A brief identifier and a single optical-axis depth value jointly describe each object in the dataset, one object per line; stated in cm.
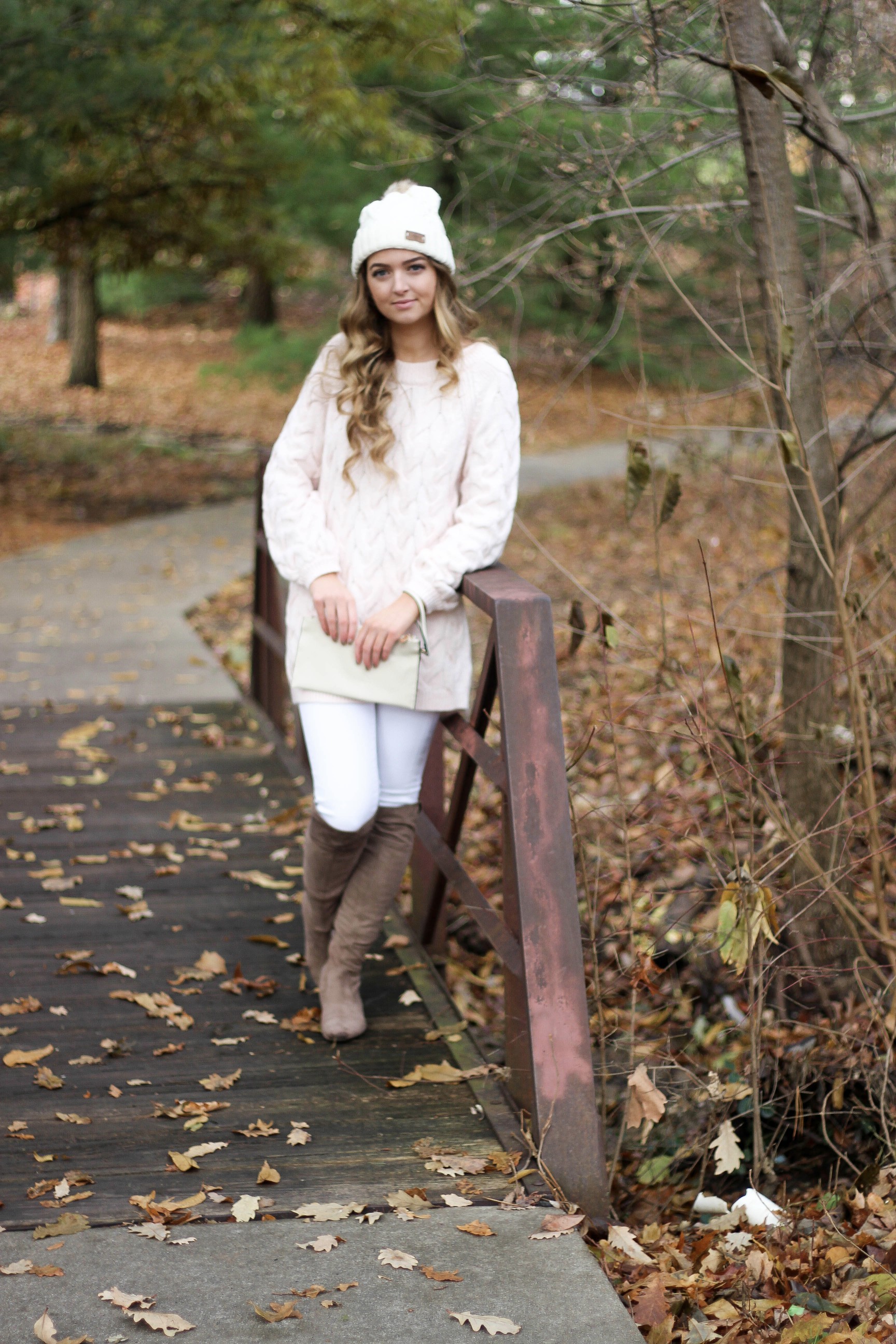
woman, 335
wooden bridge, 302
